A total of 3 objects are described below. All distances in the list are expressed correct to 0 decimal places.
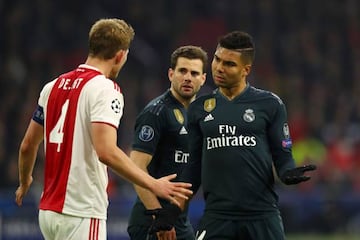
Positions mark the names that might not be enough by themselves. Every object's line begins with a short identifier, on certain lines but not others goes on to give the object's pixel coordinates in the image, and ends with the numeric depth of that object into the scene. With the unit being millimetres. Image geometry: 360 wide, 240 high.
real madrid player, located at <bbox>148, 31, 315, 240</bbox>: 13930
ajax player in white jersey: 12586
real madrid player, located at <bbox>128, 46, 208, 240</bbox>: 15469
